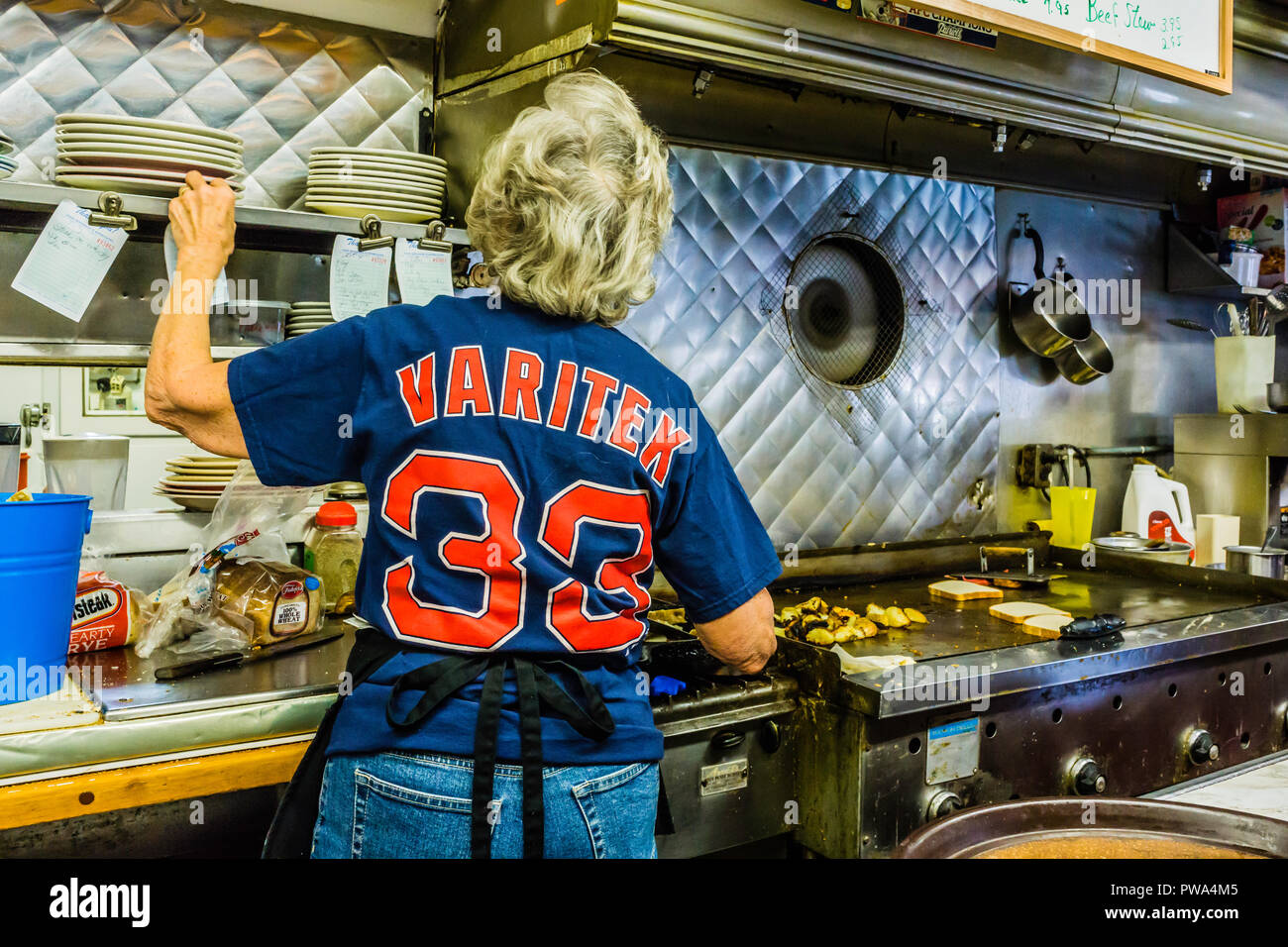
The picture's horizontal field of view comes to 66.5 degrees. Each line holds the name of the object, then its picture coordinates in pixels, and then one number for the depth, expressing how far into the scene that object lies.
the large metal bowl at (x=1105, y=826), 1.07
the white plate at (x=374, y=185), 2.10
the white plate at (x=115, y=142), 1.83
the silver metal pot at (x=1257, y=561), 3.27
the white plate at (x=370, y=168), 2.11
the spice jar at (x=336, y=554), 2.12
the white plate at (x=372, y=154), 2.11
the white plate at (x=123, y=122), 1.83
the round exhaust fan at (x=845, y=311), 2.97
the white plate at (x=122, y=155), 1.83
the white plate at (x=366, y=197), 2.11
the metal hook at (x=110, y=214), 1.84
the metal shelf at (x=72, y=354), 2.04
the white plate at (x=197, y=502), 2.15
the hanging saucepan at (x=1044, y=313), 3.42
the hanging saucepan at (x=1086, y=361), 3.54
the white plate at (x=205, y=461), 2.14
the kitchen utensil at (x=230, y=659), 1.63
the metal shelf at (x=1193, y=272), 3.84
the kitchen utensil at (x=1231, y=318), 3.84
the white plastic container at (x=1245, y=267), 3.94
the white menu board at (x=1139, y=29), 2.34
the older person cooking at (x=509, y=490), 1.25
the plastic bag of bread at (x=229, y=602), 1.81
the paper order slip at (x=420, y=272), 2.16
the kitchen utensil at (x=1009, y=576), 2.82
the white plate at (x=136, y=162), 1.84
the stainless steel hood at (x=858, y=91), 2.05
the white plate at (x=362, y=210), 2.11
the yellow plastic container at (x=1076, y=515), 3.50
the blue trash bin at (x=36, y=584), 1.50
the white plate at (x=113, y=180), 1.85
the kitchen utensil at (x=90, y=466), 2.15
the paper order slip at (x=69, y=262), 1.83
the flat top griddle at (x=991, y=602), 2.22
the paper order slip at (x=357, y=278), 2.12
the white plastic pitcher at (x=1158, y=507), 3.60
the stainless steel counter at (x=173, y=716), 1.39
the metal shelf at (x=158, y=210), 1.80
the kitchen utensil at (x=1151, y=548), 3.21
